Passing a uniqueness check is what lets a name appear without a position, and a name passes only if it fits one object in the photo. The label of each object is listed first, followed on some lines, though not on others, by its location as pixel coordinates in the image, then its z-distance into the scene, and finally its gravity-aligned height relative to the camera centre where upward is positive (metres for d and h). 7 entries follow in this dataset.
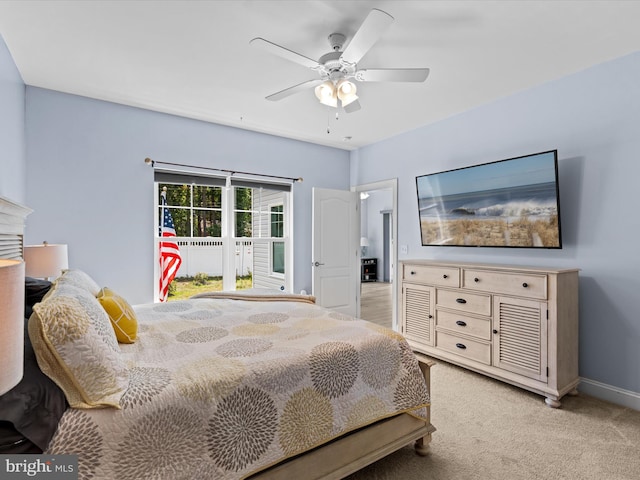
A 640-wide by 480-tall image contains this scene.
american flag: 3.77 -0.16
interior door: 4.64 -0.12
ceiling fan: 1.81 +1.14
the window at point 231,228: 3.98 +0.18
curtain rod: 3.62 +0.88
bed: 1.15 -0.62
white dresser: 2.61 -0.72
